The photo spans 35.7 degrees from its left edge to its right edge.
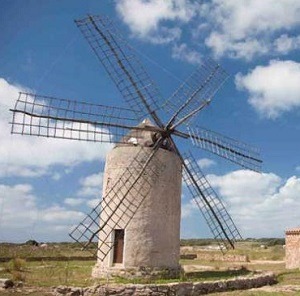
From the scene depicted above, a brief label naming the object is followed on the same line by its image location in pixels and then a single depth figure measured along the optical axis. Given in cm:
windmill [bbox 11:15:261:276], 1802
